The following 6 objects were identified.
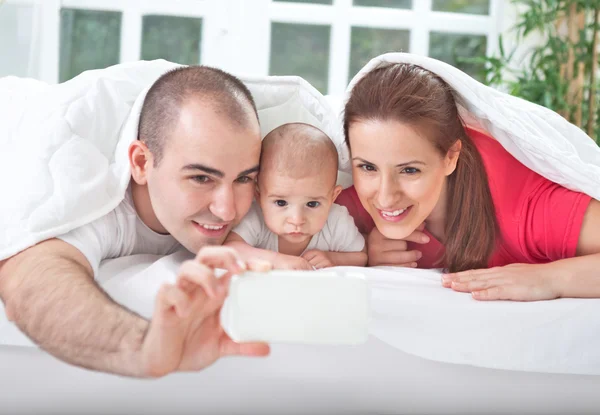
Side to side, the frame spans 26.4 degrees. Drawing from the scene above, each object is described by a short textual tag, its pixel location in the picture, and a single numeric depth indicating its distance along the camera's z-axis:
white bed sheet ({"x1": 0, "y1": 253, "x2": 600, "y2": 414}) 1.62
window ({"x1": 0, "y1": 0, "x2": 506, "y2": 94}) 3.36
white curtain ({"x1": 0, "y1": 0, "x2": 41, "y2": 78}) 3.01
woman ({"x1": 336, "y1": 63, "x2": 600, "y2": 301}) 1.79
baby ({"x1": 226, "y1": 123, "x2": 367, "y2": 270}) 1.83
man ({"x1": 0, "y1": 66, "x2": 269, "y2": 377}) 1.49
